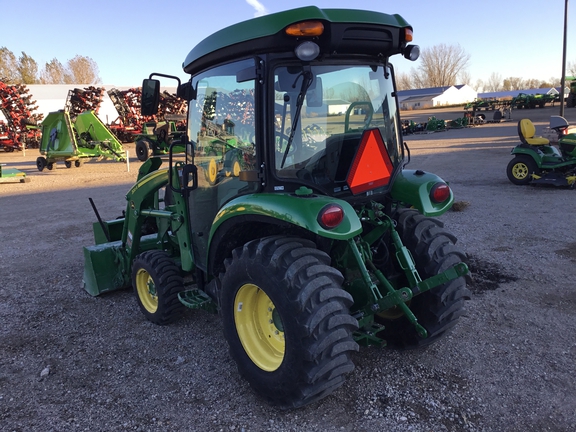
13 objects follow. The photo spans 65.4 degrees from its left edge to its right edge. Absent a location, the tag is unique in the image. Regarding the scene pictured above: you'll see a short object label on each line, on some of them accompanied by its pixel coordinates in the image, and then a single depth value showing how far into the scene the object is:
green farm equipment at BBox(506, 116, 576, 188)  9.61
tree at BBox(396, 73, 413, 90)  105.54
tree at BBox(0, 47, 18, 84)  55.63
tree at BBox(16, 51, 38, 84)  57.56
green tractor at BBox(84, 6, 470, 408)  2.60
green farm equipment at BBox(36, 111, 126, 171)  16.64
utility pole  21.22
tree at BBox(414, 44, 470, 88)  92.06
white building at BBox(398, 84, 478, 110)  77.50
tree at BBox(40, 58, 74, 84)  69.25
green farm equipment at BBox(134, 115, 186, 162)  19.00
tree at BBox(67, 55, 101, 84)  69.56
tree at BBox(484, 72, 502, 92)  119.19
